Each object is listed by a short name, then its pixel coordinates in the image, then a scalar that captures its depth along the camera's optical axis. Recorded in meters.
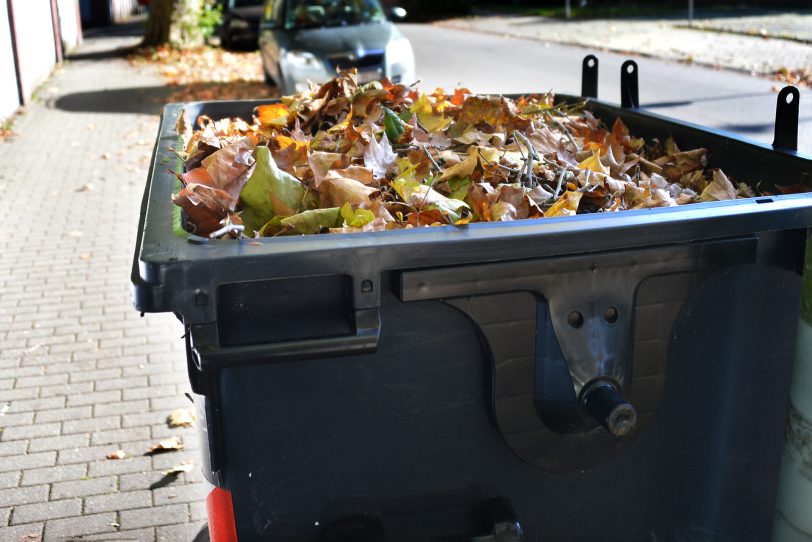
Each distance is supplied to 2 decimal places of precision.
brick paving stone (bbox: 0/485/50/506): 3.96
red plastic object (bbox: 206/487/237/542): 1.89
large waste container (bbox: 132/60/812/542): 1.74
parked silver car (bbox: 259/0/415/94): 12.43
